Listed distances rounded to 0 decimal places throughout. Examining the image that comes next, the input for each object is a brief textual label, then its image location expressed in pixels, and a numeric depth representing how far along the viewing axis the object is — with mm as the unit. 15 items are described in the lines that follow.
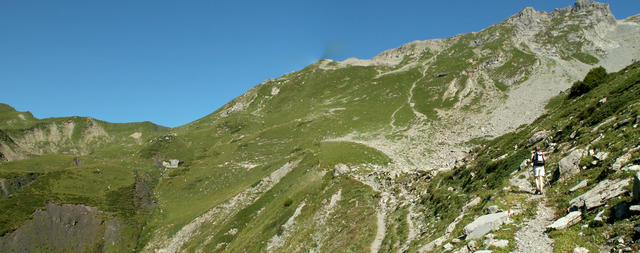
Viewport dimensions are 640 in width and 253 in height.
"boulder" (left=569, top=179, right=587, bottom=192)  15623
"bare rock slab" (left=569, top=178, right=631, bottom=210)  12750
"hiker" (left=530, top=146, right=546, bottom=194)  17438
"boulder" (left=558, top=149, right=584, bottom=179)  17891
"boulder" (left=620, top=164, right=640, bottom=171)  13567
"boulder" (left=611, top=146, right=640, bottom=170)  14844
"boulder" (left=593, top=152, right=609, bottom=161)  16869
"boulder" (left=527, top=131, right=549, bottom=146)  29012
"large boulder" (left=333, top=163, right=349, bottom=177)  50891
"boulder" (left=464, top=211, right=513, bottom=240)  16030
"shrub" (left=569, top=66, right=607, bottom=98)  46406
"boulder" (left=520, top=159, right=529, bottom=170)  22962
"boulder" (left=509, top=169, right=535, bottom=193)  19716
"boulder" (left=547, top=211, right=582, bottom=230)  13016
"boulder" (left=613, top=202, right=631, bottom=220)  11078
